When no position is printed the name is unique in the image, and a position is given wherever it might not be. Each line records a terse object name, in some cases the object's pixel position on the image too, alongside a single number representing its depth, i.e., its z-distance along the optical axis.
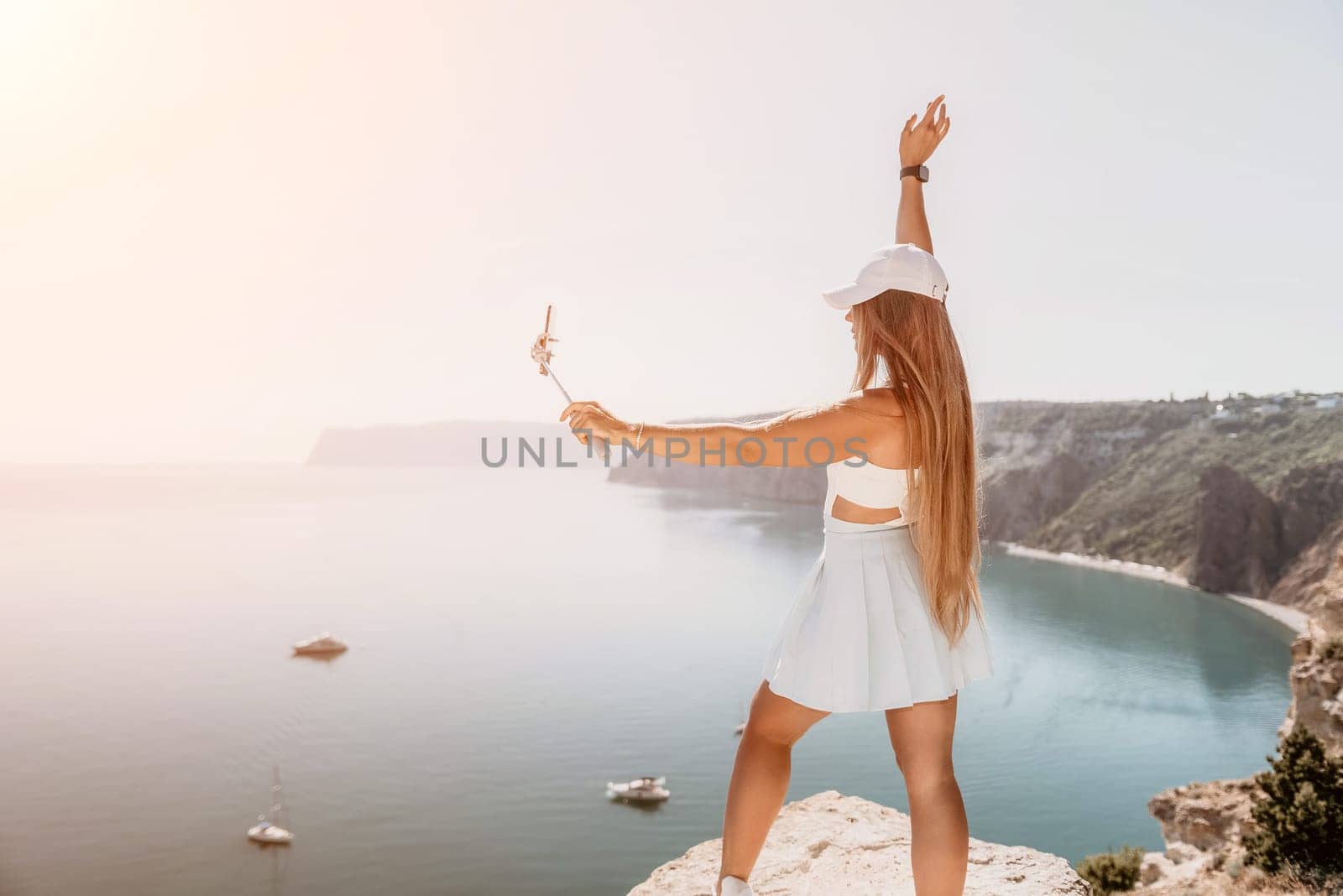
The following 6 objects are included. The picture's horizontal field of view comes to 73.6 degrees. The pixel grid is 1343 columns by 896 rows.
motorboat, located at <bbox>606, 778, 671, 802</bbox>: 28.05
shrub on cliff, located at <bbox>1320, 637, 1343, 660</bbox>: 13.48
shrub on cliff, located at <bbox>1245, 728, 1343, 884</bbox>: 7.94
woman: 1.97
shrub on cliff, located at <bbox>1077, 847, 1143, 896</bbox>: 11.21
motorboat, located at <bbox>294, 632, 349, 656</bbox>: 47.12
